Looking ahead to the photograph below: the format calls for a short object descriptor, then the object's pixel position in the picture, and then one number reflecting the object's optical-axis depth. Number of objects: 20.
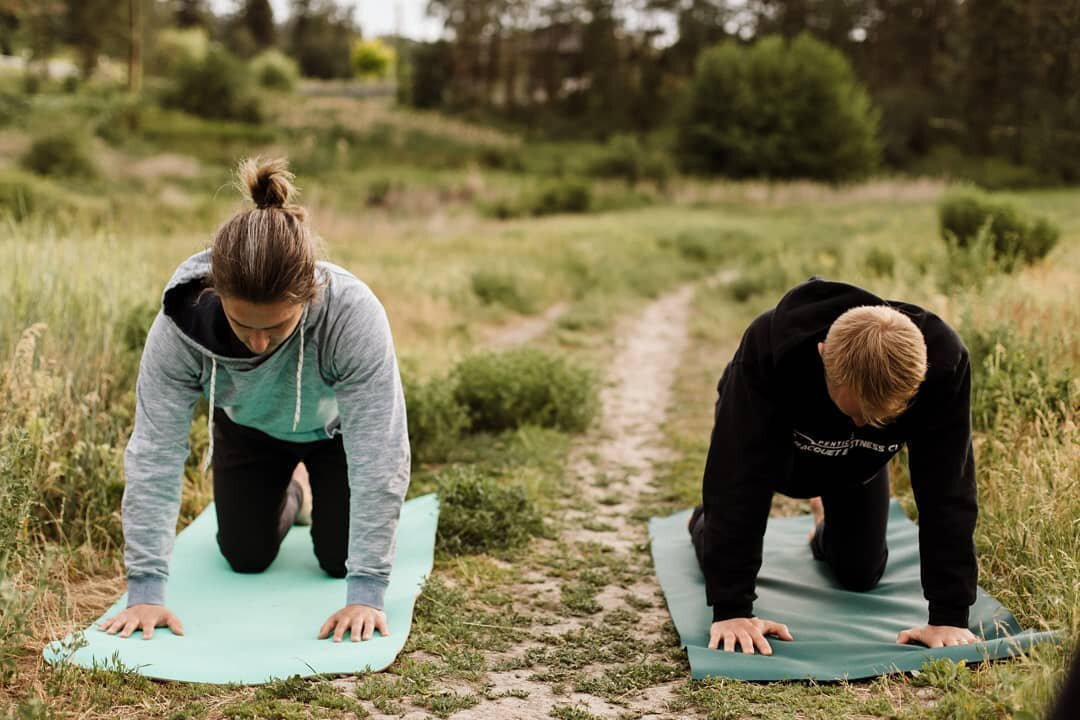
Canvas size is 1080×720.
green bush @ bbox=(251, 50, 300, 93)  43.50
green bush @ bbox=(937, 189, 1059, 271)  9.23
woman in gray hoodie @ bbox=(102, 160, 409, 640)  3.09
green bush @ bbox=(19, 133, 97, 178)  20.80
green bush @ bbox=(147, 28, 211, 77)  40.84
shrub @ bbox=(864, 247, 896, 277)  10.12
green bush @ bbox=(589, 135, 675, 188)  29.12
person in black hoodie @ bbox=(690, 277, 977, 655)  2.94
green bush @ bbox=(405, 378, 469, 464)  5.54
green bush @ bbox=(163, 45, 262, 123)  33.66
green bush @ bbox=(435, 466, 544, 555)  4.24
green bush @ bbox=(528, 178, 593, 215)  21.70
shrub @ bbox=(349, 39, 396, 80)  60.12
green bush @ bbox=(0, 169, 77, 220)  13.00
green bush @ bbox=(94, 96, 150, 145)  28.70
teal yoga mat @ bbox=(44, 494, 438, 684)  2.99
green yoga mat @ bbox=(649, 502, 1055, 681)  2.98
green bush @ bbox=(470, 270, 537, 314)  10.23
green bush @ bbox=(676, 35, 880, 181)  31.92
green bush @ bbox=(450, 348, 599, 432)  6.16
